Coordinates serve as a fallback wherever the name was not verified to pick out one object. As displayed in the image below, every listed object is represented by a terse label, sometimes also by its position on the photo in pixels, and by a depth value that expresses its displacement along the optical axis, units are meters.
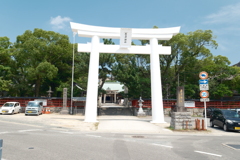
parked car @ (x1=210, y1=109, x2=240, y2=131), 13.87
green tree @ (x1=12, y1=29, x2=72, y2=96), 29.95
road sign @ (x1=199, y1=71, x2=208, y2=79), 13.92
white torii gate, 17.98
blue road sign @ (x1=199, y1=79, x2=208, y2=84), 13.82
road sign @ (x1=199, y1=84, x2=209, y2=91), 13.82
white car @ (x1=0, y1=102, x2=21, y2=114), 25.88
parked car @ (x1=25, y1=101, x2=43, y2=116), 25.29
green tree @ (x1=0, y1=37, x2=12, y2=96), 31.27
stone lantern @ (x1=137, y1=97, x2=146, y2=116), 27.13
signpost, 13.84
